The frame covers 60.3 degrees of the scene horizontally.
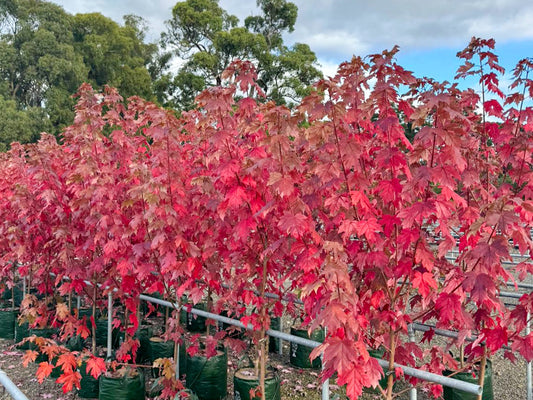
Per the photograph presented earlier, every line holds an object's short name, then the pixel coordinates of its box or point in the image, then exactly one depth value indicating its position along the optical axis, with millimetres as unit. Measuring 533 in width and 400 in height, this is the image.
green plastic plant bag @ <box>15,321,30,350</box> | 6430
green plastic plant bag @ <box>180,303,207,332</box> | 6938
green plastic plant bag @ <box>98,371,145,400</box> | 4220
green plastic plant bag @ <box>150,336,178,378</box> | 4996
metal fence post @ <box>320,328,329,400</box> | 2576
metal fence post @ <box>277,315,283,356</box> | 6051
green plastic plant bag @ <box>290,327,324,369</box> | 5500
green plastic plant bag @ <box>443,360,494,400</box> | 4109
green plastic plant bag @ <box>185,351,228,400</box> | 4461
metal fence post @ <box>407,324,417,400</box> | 3335
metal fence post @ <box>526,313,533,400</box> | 4180
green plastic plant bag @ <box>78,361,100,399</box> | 4680
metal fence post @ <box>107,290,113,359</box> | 4898
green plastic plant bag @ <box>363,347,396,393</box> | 4840
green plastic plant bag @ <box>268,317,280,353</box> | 6152
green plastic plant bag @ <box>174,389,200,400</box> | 3719
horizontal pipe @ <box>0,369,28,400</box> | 1715
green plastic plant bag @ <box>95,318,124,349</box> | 5883
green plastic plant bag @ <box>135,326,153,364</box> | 5348
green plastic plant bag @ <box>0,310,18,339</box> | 6938
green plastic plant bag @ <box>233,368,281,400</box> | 3915
